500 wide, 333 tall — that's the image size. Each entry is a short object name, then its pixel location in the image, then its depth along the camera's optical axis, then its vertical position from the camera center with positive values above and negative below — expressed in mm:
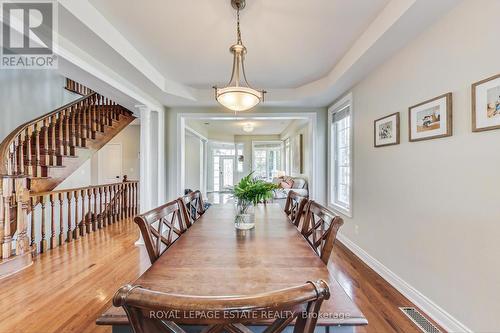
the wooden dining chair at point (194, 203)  2366 -397
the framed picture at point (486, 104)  1530 +402
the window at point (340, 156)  3824 +184
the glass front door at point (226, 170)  10836 -170
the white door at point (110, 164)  8164 +81
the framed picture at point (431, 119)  1903 +402
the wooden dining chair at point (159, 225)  1375 -384
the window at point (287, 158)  9070 +328
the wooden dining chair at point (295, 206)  2250 -410
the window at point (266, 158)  10739 +362
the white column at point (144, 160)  4055 +97
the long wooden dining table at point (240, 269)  849 -489
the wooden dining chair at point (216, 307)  549 -323
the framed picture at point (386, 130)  2564 +398
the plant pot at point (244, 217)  1844 -391
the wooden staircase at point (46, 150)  2877 +266
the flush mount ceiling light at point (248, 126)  7343 +1209
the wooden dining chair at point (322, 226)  1399 -411
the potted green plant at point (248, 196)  1817 -224
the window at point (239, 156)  10750 +448
